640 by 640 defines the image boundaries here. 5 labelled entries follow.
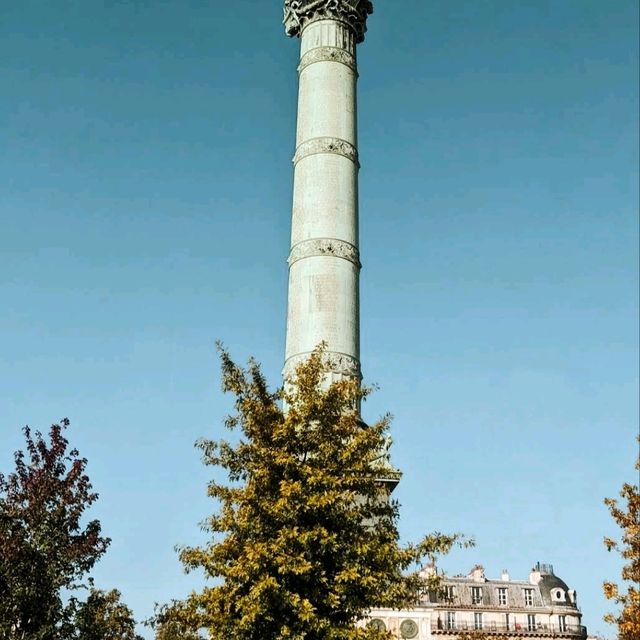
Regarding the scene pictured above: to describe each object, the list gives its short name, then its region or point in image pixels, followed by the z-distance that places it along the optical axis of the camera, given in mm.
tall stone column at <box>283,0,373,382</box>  25031
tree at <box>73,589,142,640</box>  37281
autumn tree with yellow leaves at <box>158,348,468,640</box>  15453
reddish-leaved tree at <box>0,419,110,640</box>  19203
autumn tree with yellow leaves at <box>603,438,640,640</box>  17859
